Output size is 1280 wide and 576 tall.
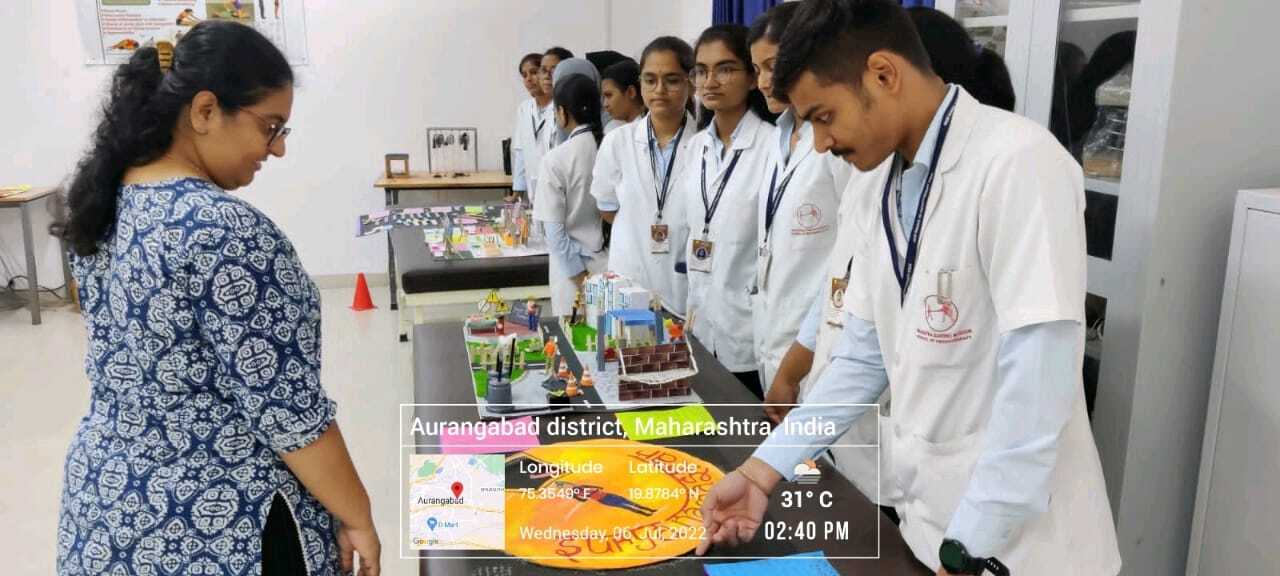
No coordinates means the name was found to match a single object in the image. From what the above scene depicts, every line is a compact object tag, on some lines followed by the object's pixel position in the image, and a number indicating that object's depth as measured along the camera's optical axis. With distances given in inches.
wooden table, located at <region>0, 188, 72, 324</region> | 195.1
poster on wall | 217.2
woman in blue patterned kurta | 43.4
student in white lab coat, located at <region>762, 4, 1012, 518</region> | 54.9
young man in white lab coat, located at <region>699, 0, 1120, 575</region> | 38.1
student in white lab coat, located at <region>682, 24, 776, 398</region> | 89.1
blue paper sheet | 45.0
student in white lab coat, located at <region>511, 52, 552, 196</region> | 200.5
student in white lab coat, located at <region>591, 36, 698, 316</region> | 103.6
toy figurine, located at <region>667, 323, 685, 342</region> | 71.3
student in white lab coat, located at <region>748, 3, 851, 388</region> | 75.8
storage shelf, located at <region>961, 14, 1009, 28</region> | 75.1
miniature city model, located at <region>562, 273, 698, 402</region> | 68.1
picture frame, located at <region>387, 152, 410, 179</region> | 233.9
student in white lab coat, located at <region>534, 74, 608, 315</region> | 121.1
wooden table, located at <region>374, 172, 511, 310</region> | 224.5
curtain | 160.3
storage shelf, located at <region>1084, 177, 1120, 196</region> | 63.8
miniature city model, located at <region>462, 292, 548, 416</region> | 67.0
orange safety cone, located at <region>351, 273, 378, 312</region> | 216.5
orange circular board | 47.1
